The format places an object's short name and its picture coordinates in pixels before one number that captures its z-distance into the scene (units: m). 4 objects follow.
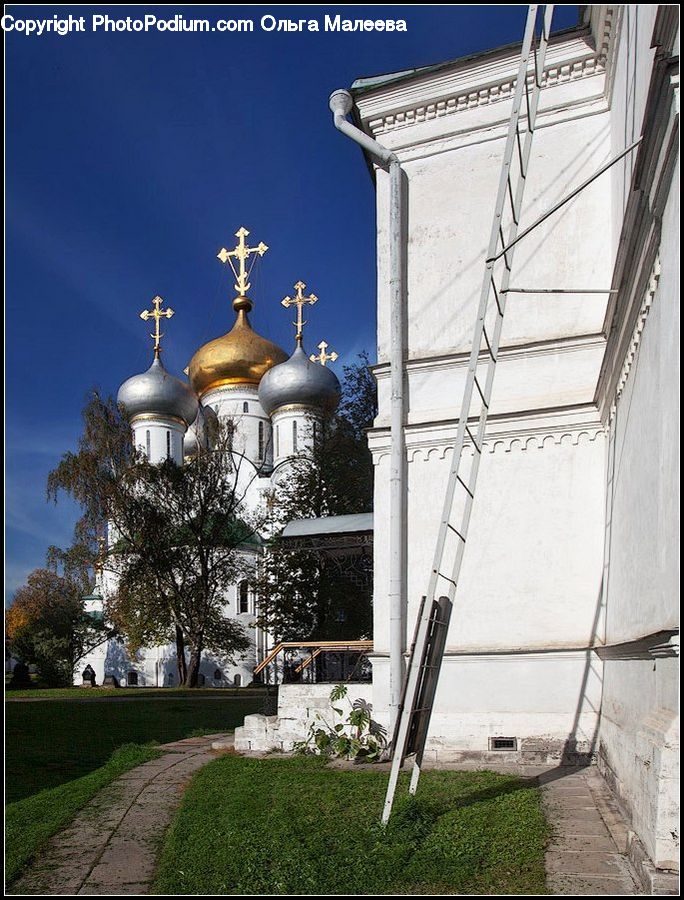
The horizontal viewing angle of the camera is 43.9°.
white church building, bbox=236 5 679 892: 9.59
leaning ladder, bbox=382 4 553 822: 6.53
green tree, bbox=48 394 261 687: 29.39
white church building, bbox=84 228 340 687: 38.16
